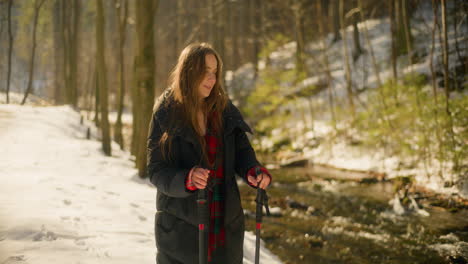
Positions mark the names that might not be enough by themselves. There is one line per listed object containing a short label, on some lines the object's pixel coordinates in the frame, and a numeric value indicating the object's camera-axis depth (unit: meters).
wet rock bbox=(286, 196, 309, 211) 9.21
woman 2.09
